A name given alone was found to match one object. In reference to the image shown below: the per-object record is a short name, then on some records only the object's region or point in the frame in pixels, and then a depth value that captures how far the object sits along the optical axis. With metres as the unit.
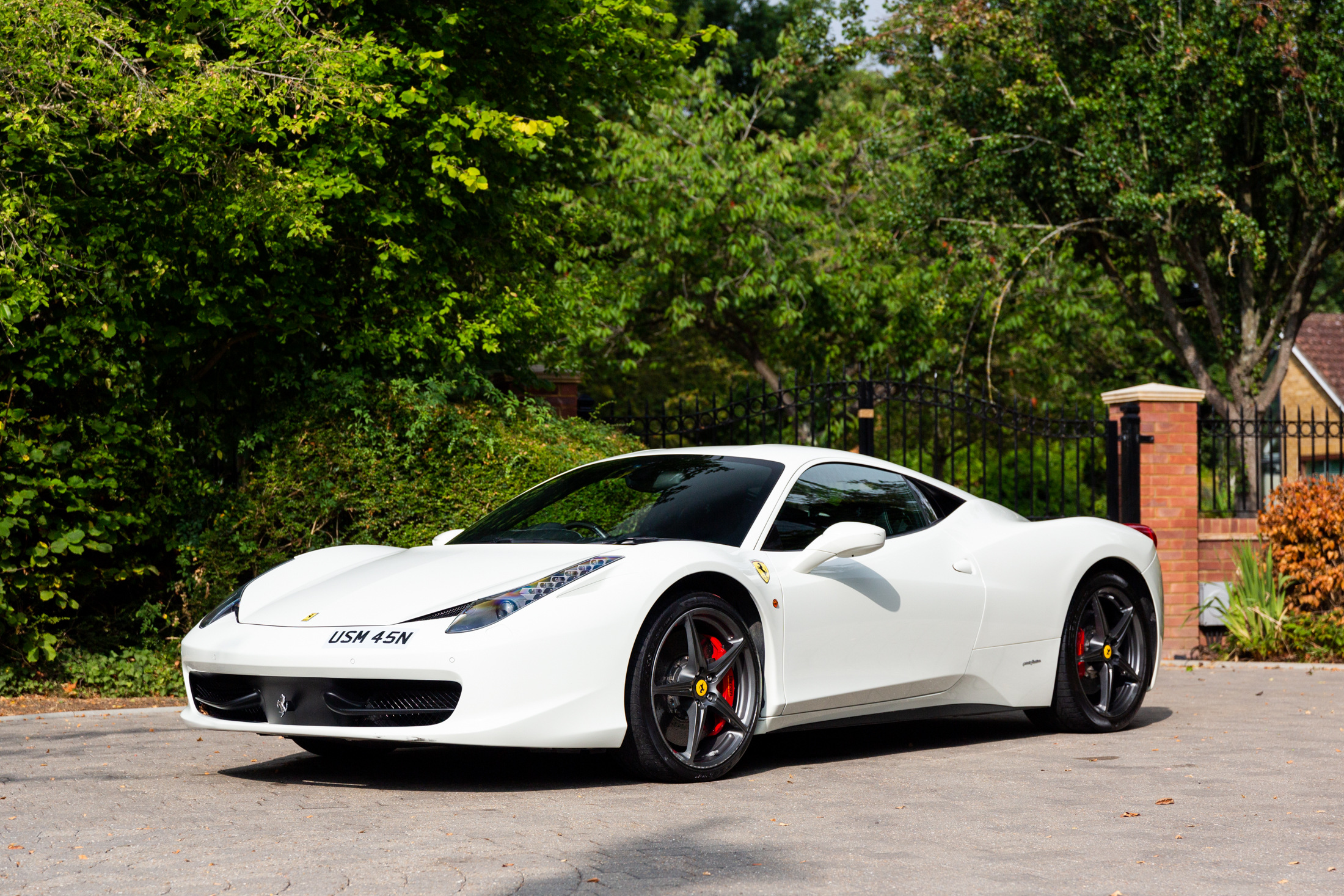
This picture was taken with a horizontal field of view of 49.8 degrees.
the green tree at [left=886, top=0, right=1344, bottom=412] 15.97
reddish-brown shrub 11.91
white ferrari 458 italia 5.20
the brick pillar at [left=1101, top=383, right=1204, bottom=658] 12.81
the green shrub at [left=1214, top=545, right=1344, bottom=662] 11.68
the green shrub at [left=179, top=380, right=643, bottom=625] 9.13
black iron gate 12.09
